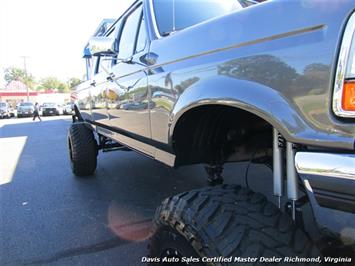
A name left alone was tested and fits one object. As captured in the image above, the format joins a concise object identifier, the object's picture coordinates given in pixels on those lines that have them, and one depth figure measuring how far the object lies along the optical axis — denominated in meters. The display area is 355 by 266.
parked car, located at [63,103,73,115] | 31.72
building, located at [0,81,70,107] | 58.12
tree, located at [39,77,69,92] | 98.00
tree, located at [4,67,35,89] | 94.88
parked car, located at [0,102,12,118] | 30.56
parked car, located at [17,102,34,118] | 31.77
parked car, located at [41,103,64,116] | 33.28
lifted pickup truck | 1.21
